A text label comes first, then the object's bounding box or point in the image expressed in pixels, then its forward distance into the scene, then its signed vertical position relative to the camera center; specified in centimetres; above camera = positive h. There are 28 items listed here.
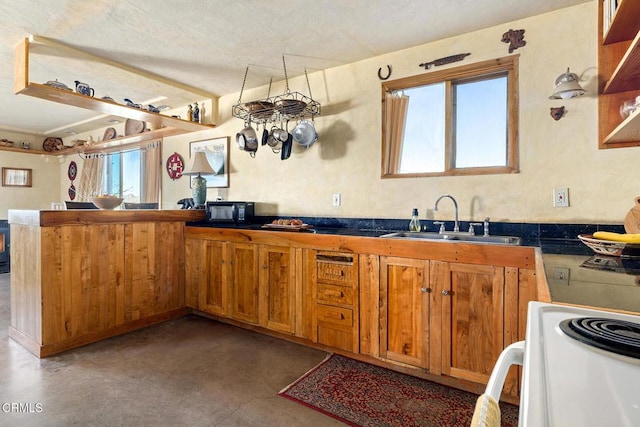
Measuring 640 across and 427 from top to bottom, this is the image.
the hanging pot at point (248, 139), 338 +70
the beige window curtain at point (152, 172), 450 +51
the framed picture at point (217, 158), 382 +59
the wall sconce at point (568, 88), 200 +72
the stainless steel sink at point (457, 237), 220 -19
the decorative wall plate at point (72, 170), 605 +70
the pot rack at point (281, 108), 298 +91
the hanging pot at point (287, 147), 324 +60
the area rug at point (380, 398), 172 -105
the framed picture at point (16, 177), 572 +55
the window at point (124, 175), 510 +54
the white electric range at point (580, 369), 39 -23
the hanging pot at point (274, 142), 326 +66
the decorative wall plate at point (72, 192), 606 +32
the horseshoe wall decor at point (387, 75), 278 +111
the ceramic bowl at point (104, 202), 296 +7
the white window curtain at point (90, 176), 555 +56
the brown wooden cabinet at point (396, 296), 184 -55
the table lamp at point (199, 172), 353 +39
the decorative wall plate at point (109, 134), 513 +115
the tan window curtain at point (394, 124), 277 +70
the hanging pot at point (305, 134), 306 +69
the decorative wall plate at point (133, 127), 467 +115
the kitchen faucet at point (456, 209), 244 +1
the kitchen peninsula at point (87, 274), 241 -51
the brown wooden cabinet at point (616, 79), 166 +69
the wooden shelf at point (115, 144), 430 +99
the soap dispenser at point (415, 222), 258 -9
